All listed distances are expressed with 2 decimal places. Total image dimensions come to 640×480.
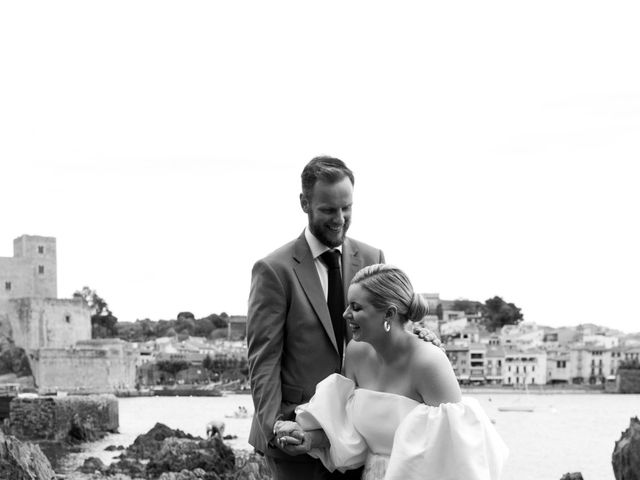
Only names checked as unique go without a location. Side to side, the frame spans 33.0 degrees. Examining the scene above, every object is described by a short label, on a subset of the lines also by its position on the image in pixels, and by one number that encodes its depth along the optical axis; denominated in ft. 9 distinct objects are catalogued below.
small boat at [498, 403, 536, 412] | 193.16
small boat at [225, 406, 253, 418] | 156.20
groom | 12.81
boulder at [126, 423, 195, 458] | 79.56
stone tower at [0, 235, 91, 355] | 181.88
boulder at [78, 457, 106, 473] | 62.28
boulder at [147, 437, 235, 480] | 59.26
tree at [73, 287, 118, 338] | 263.29
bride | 11.63
